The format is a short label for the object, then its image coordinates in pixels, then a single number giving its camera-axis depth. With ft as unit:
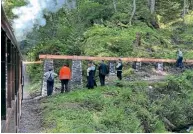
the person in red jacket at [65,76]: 35.62
